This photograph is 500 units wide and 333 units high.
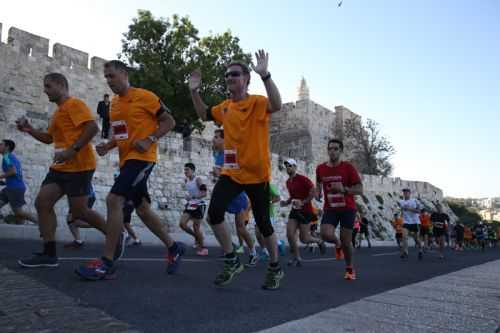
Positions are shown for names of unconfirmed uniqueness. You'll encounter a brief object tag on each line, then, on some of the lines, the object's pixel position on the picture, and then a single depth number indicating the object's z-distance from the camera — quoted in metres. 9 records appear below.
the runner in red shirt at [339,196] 5.64
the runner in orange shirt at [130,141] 3.99
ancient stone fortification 12.93
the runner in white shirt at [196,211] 8.47
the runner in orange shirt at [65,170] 4.44
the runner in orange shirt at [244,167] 4.02
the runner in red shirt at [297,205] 7.61
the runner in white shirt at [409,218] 11.42
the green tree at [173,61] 23.34
